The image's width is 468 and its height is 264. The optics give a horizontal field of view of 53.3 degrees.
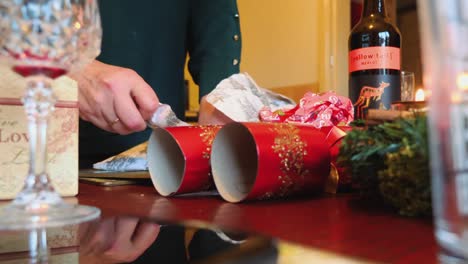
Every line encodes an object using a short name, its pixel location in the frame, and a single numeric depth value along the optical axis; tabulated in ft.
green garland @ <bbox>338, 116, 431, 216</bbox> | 1.06
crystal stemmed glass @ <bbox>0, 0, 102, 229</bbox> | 1.16
